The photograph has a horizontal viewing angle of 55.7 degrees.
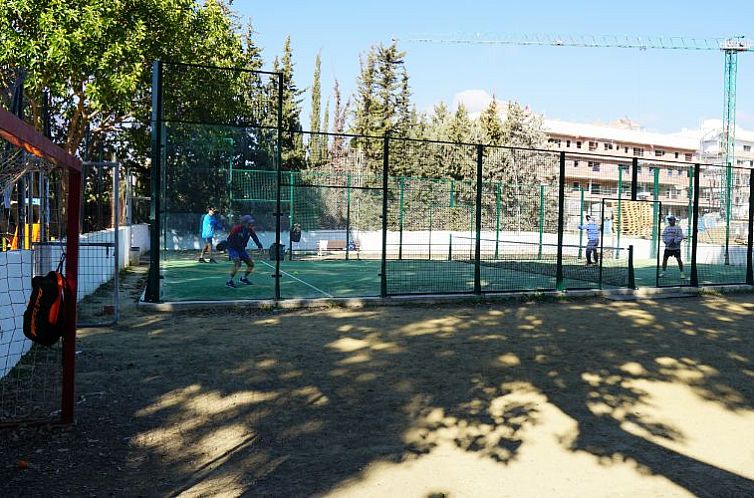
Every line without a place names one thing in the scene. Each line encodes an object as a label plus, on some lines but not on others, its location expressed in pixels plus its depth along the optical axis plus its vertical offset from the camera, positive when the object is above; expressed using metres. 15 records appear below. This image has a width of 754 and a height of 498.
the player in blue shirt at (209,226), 11.88 +0.12
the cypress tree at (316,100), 48.48 +9.27
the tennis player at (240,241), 12.36 -0.13
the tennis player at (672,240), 16.44 -0.01
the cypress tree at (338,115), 51.03 +8.66
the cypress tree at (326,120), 49.91 +8.12
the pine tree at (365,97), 46.78 +9.19
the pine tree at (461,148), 38.66 +4.88
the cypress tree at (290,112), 37.84 +7.55
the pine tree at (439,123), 45.87 +7.62
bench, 22.17 -0.34
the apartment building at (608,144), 63.30 +10.36
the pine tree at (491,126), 45.97 +7.30
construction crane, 60.94 +12.66
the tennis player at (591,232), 20.13 +0.19
